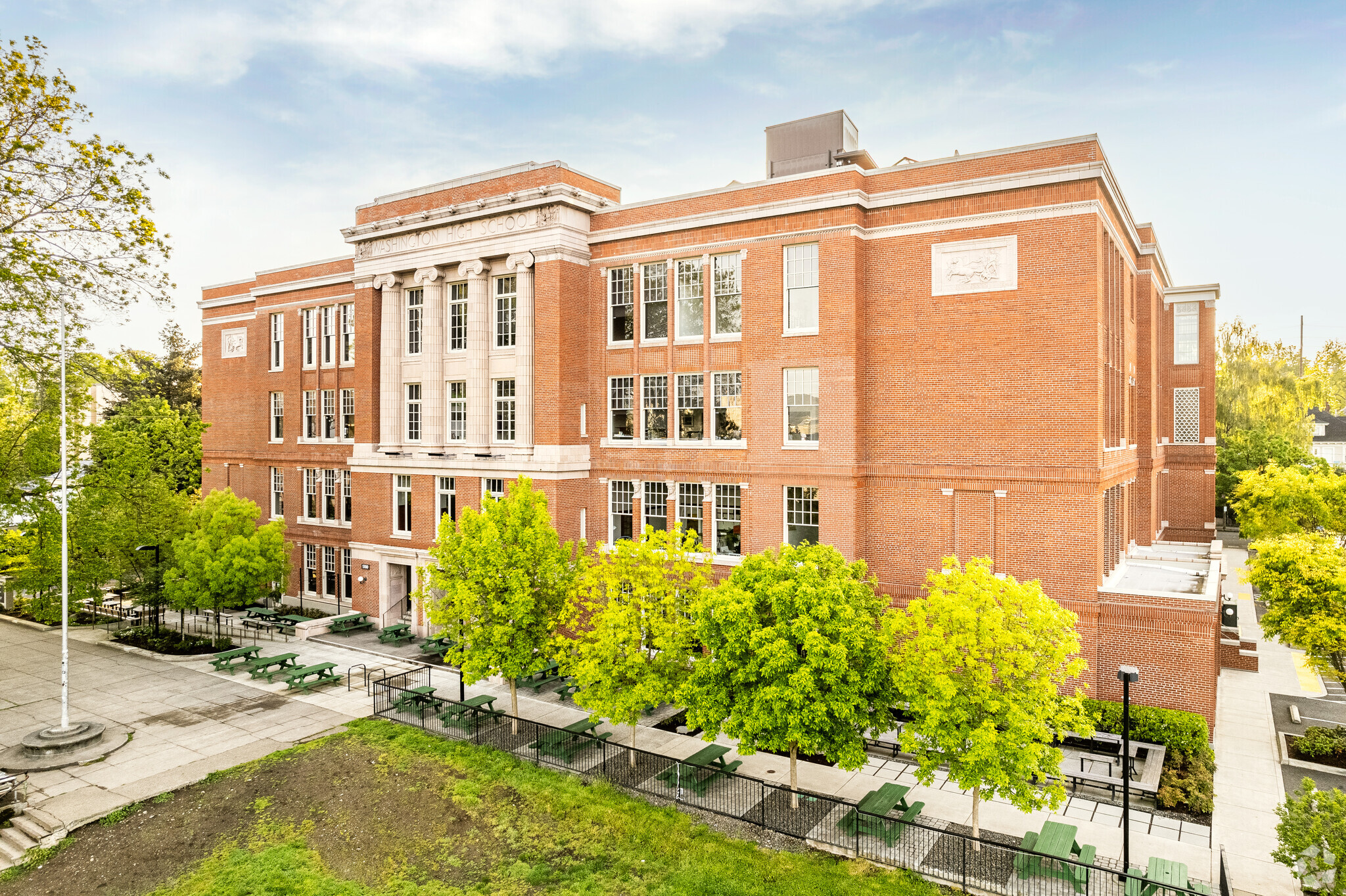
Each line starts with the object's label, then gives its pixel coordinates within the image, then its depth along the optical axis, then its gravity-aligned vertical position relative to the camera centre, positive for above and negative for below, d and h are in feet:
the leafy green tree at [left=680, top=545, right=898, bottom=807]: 53.01 -16.21
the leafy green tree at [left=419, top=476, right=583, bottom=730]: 70.44 -13.64
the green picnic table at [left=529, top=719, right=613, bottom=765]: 66.90 -27.34
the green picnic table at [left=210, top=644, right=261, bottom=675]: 94.12 -26.55
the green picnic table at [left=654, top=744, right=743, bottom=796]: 60.59 -27.27
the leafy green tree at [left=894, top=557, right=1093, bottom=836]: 48.75 -16.62
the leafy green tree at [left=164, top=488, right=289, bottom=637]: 102.58 -15.63
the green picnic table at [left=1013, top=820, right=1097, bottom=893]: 46.68 -26.89
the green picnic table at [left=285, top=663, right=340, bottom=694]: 85.57 -27.26
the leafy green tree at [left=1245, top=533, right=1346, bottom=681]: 68.03 -15.07
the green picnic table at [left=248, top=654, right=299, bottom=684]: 89.92 -26.89
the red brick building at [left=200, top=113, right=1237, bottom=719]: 74.43 +7.80
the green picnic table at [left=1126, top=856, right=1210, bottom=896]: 43.37 -26.39
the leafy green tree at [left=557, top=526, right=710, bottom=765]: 62.90 -16.07
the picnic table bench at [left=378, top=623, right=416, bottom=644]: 105.50 -26.75
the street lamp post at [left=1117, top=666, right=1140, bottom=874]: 48.34 -21.92
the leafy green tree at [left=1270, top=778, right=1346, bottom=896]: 36.22 -19.80
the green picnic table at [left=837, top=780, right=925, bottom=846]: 52.70 -27.13
